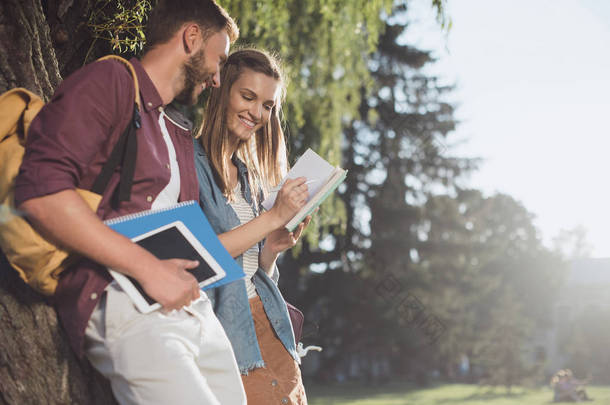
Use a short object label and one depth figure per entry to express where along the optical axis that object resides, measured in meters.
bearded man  1.34
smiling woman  2.13
